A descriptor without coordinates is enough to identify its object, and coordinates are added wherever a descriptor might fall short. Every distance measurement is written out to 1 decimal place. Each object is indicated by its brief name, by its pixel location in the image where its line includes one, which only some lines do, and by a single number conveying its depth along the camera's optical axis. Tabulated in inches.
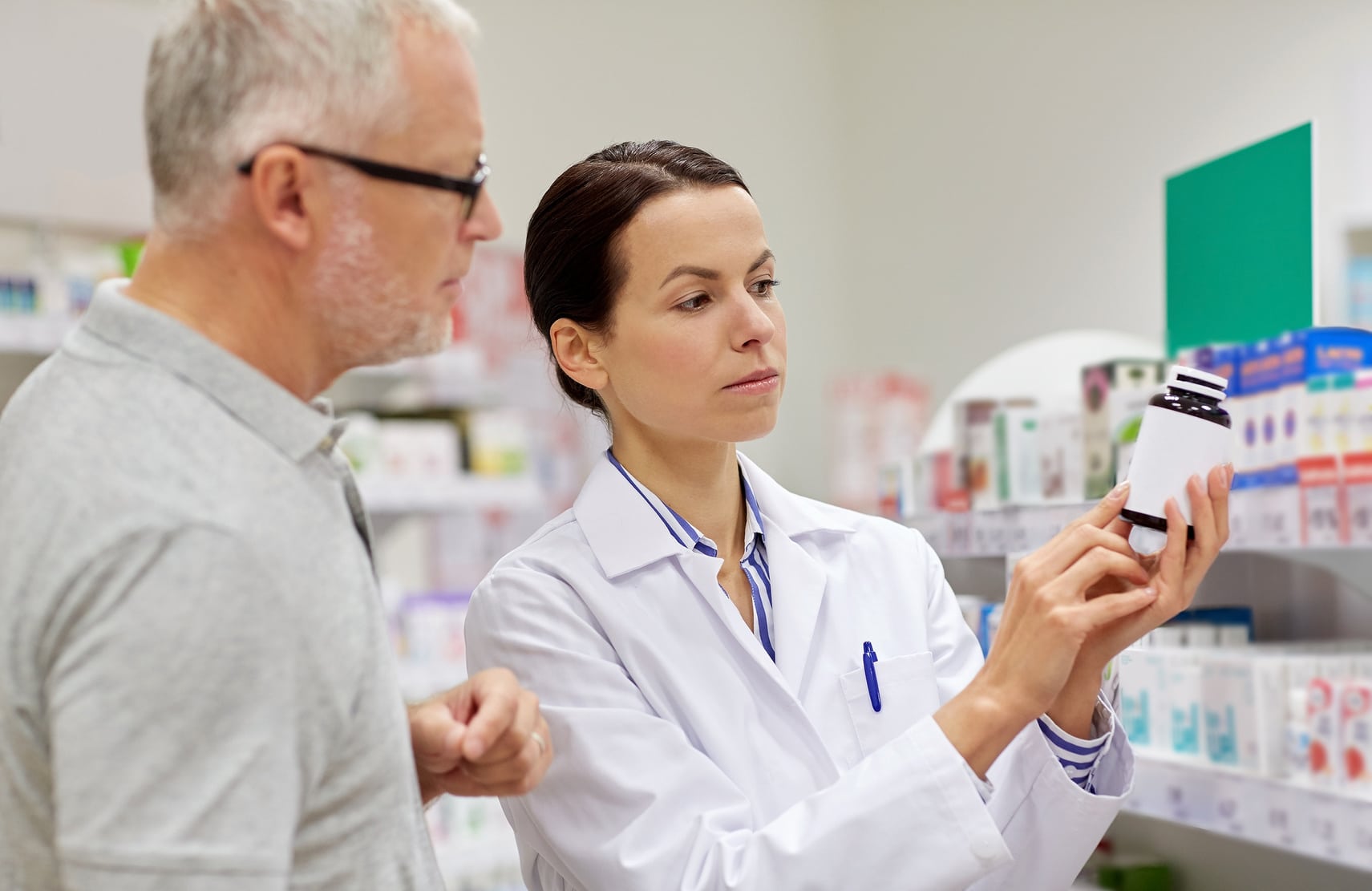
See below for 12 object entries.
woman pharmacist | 60.5
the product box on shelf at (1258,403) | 86.4
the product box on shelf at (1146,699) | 92.0
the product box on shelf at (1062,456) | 101.7
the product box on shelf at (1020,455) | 106.4
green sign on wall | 87.0
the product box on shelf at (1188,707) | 89.1
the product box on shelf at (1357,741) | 77.2
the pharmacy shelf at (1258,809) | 72.9
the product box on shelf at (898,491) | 115.6
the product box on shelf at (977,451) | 109.6
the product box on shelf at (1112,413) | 94.6
